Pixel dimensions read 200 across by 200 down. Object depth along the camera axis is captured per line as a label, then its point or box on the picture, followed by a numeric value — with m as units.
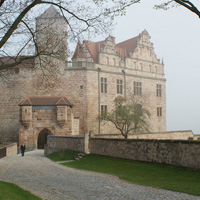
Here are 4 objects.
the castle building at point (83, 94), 34.00
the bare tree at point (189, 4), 9.92
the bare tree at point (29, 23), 11.86
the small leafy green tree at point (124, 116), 32.22
